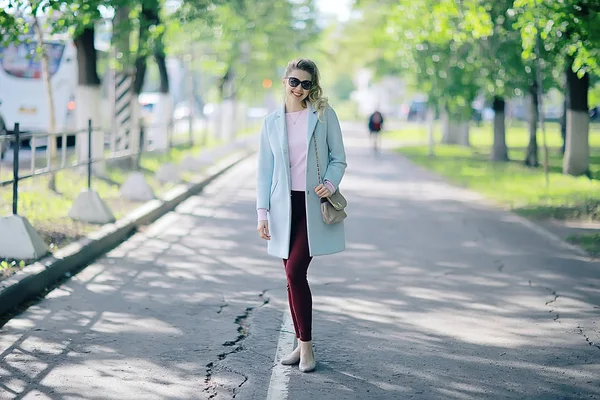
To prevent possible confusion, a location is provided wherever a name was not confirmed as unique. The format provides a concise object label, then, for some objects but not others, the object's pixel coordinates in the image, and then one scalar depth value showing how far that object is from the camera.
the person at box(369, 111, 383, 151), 36.62
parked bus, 27.72
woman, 6.41
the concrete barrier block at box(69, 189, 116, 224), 13.30
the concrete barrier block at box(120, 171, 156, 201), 16.89
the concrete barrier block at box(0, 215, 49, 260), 9.94
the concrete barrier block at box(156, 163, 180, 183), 21.02
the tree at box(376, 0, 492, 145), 22.47
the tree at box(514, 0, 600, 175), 15.28
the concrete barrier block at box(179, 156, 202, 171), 24.38
